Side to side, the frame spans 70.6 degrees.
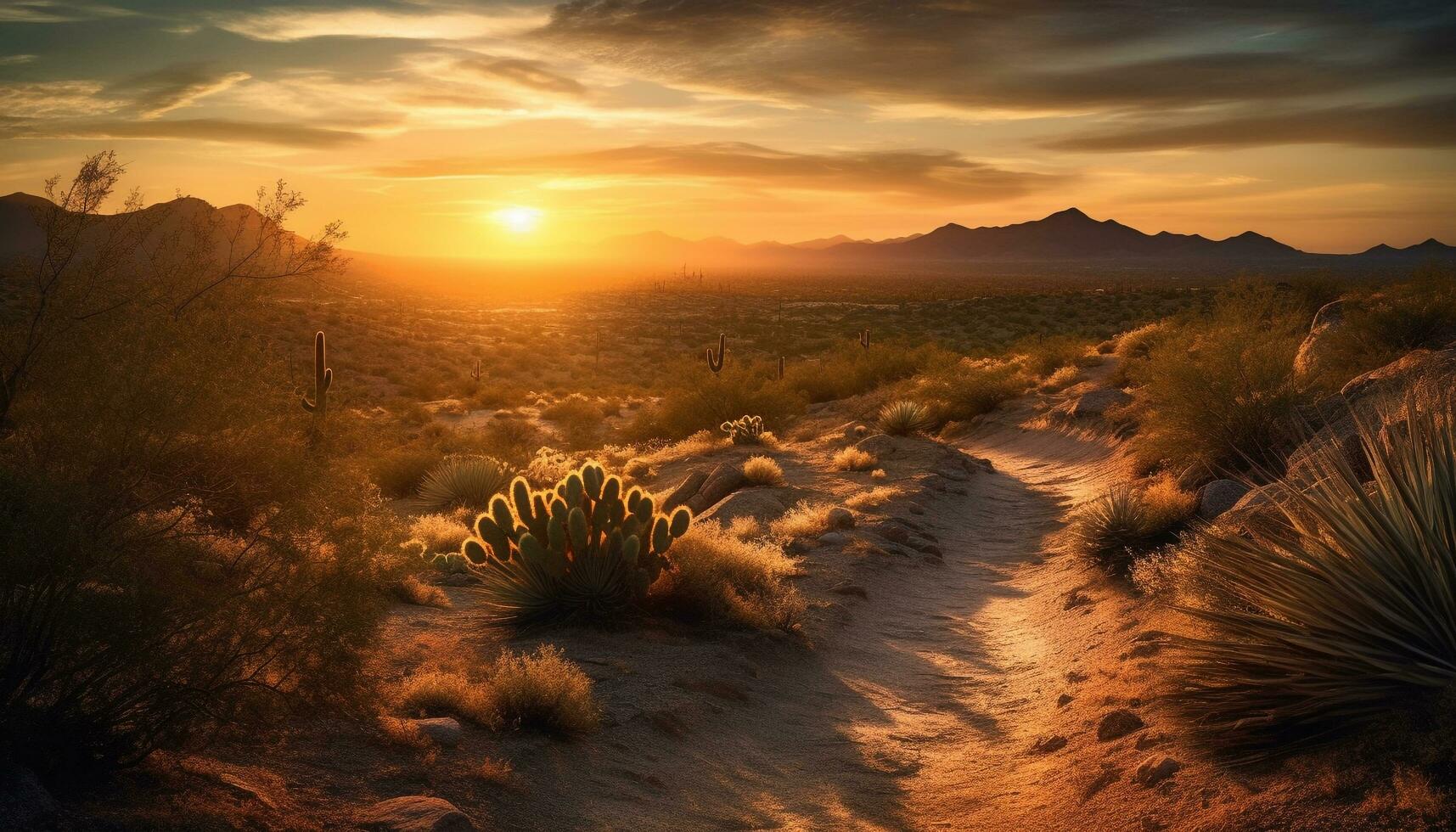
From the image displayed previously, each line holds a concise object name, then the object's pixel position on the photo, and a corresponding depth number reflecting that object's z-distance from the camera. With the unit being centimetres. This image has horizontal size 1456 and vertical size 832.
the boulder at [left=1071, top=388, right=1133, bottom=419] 2089
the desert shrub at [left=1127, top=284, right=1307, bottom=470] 1328
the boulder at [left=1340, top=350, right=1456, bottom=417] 1066
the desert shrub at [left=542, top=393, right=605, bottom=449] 2776
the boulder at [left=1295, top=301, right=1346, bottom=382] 1592
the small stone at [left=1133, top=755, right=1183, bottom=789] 557
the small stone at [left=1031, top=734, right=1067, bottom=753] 695
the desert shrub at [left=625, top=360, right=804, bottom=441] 2536
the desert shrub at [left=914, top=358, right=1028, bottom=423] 2617
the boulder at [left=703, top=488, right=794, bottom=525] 1447
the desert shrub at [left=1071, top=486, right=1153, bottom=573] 1084
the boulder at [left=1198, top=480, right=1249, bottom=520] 1076
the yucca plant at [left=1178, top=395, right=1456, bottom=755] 493
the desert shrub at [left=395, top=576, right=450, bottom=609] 985
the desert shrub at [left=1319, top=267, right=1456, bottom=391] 1631
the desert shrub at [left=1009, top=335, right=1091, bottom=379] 3050
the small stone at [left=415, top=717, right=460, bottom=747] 585
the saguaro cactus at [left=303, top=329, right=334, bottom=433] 1436
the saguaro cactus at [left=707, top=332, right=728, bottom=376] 3035
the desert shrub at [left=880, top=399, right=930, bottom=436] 2395
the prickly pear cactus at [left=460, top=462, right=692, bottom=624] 889
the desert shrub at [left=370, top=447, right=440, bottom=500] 1917
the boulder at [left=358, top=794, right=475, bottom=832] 458
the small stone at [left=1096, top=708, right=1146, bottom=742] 656
